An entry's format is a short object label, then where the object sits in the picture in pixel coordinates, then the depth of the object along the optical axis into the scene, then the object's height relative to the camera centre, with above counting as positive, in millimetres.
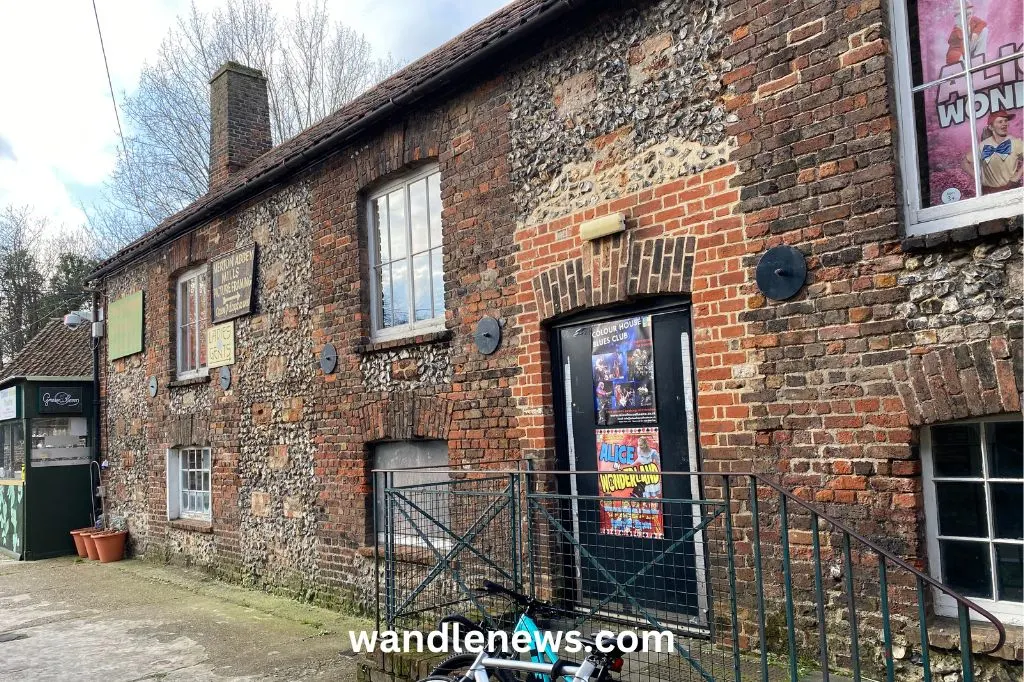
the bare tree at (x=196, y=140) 21438 +7682
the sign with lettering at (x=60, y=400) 13320 +446
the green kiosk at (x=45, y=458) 13086 -522
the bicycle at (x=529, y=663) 3547 -1215
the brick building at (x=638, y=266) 4117 +959
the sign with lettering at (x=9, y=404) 13297 +435
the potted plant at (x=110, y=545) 12188 -1878
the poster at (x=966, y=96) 4051 +1551
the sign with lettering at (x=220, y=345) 9859 +949
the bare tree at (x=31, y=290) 28031 +5013
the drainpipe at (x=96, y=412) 13586 +224
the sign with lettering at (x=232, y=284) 9531 +1692
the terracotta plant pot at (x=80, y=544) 12867 -1939
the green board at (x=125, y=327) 12461 +1581
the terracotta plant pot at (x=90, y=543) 12453 -1876
